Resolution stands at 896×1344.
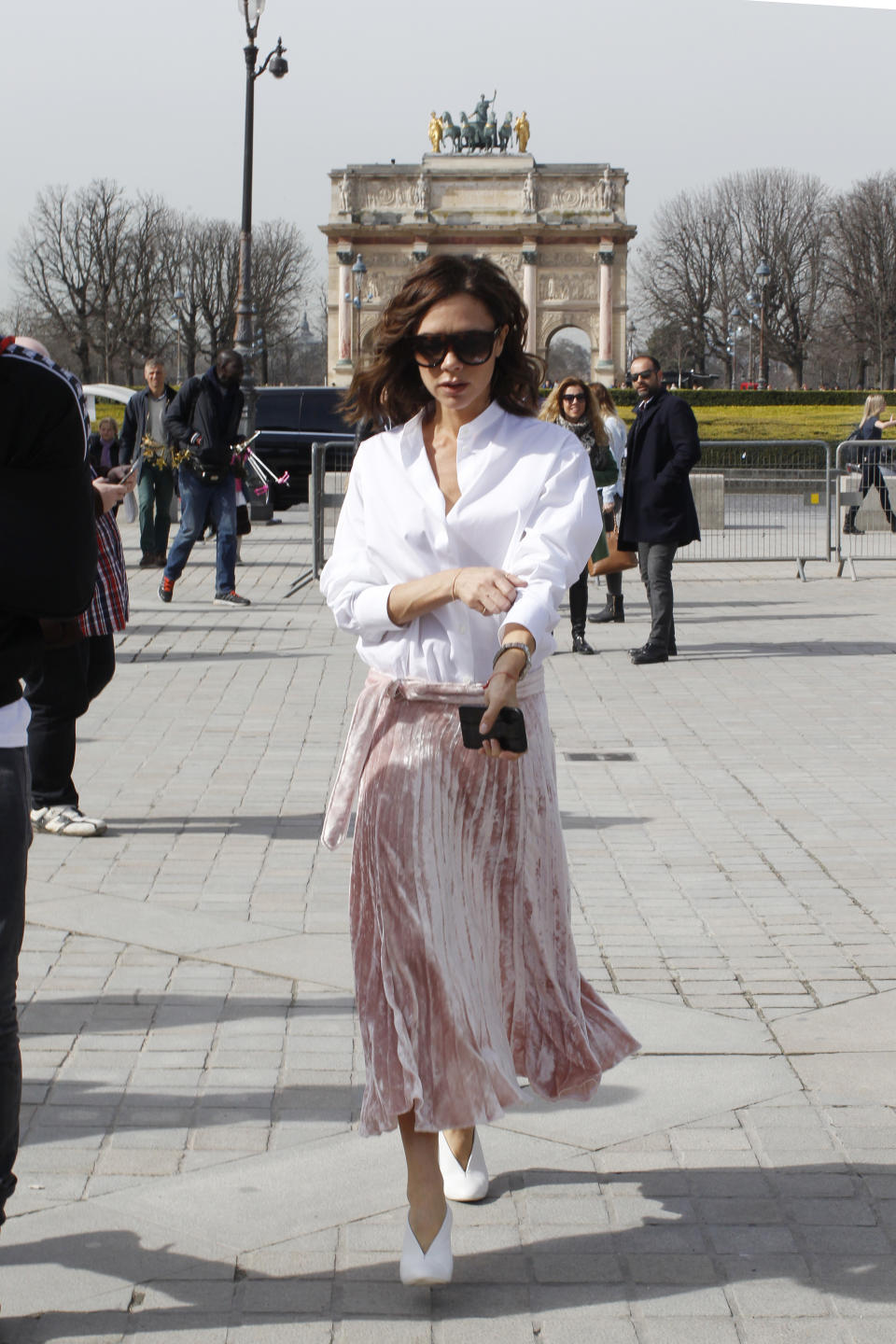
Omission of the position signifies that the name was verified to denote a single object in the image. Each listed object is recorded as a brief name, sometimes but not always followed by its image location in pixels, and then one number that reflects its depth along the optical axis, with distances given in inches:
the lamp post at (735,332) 3582.7
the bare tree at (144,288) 3277.6
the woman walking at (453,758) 120.8
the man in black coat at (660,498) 444.5
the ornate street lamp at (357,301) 2903.5
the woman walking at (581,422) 449.7
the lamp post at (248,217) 941.7
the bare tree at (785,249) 3420.3
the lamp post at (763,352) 2088.5
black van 1123.9
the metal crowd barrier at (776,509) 684.1
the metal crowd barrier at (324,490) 629.6
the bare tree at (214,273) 3636.8
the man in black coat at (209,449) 528.7
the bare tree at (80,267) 3250.5
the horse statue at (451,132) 3380.9
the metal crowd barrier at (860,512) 679.1
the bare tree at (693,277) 3582.7
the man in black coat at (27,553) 108.8
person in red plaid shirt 239.5
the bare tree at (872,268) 3228.3
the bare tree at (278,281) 3661.4
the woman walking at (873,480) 716.0
